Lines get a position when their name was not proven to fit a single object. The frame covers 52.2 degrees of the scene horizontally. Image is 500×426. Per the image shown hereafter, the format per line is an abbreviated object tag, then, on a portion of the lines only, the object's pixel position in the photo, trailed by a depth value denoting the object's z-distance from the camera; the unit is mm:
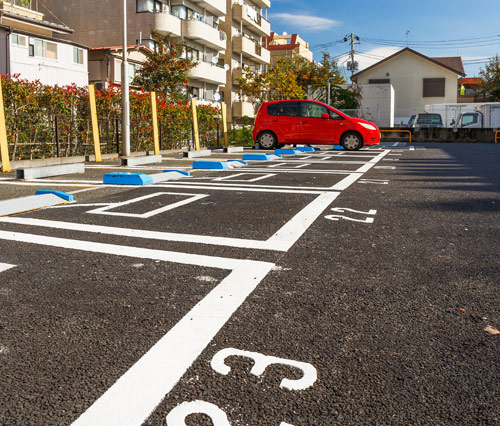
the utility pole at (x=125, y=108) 13961
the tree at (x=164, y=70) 31281
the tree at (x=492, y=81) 52031
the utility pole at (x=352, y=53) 53250
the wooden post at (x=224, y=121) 20406
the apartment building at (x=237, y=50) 47531
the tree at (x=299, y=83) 36750
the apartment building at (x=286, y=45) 78812
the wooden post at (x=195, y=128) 17281
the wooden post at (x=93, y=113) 12349
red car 19312
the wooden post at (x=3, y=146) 9391
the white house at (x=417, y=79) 48812
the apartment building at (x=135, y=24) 36281
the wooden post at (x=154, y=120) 15016
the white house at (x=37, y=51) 26781
